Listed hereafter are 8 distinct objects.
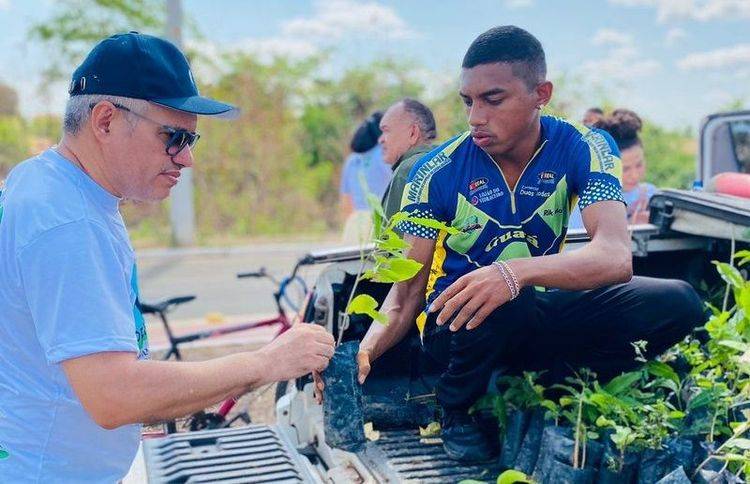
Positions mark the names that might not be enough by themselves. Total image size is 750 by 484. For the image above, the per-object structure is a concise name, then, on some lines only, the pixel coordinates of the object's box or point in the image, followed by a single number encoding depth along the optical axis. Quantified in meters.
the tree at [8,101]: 20.27
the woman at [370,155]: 7.69
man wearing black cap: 1.96
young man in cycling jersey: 3.18
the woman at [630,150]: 5.87
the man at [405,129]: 5.31
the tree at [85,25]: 19.19
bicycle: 4.98
